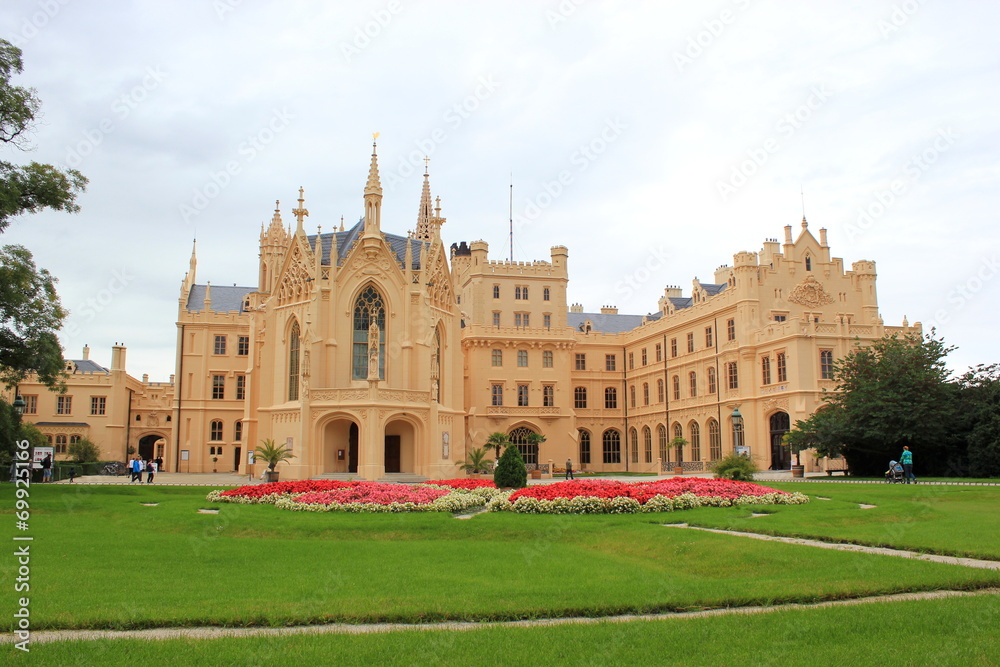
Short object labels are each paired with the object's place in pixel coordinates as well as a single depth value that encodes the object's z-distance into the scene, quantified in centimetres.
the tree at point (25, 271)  2652
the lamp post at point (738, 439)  4644
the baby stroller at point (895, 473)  3278
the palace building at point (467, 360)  4550
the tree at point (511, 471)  2806
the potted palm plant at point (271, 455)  3750
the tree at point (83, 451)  5788
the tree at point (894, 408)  3775
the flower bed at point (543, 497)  2217
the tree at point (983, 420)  3550
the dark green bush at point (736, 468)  3203
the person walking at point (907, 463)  3131
